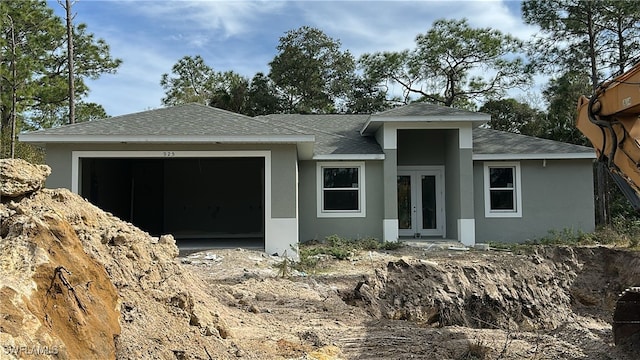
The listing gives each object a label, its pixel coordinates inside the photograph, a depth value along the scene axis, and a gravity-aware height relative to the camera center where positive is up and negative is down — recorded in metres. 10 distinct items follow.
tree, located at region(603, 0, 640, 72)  21.03 +7.60
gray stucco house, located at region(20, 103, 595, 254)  12.80 +1.03
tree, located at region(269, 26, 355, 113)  33.34 +8.92
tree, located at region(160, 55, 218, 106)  42.16 +10.95
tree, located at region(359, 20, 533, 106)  30.53 +9.07
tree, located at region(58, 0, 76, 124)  23.40 +6.58
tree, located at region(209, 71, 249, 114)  30.67 +6.61
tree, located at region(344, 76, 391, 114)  33.66 +7.15
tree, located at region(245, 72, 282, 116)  32.41 +6.83
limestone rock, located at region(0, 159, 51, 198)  4.76 +0.26
